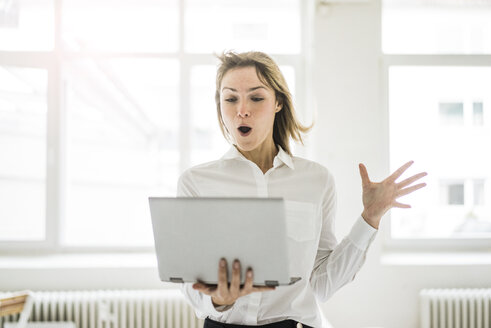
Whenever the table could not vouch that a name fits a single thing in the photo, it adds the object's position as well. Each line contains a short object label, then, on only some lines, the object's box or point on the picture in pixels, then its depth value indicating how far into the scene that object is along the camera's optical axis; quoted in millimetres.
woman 1104
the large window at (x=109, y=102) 2949
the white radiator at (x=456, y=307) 2539
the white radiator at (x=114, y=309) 2461
